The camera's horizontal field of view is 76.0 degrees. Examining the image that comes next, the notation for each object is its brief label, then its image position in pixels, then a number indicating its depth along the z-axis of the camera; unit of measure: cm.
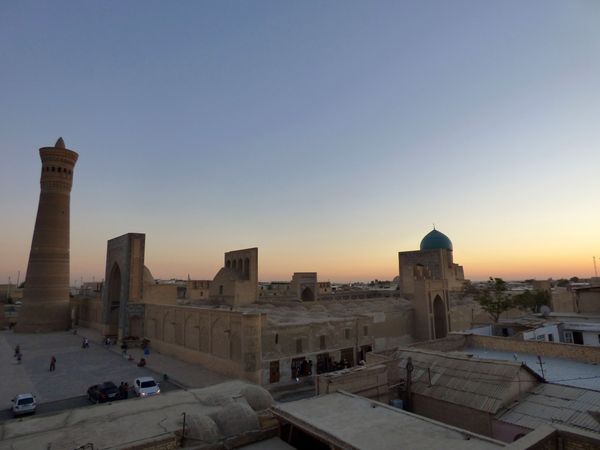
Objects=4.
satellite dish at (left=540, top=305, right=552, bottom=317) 2889
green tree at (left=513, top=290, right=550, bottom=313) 4146
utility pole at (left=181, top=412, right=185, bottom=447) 861
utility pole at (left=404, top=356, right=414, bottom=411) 1352
